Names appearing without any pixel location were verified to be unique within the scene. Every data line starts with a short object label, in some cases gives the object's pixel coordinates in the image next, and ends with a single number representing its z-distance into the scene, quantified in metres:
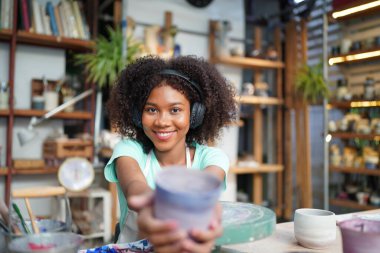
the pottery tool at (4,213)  1.01
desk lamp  3.41
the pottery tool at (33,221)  0.95
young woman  1.35
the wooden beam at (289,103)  4.73
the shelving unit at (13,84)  3.36
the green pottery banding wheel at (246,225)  0.78
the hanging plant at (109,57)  3.47
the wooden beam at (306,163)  4.50
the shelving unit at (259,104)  4.37
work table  1.10
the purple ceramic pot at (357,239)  0.78
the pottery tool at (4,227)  0.88
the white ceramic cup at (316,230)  1.11
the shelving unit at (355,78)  3.45
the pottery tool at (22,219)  0.95
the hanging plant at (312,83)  4.10
